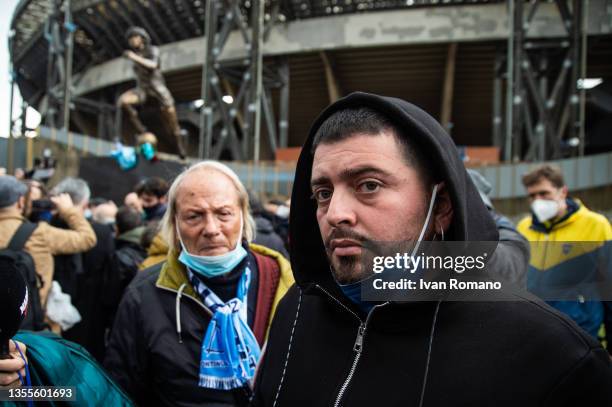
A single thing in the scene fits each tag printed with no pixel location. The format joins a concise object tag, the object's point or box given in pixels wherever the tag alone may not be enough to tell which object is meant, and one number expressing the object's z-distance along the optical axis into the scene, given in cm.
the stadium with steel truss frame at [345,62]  1736
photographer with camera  321
